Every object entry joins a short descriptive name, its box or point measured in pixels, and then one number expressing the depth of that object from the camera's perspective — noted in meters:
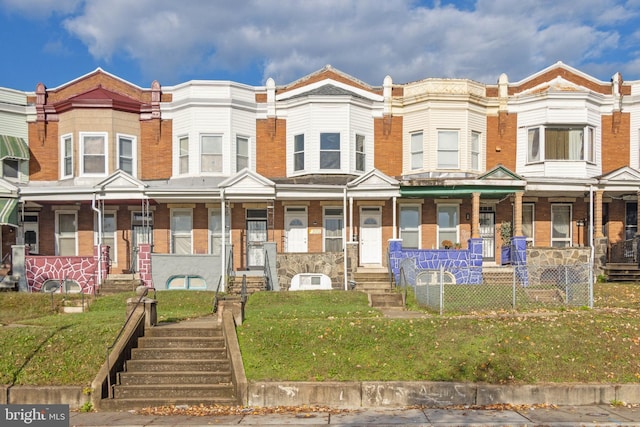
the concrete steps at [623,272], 19.69
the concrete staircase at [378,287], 16.65
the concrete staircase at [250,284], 18.61
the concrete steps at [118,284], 19.27
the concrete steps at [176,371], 10.10
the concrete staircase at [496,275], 19.56
